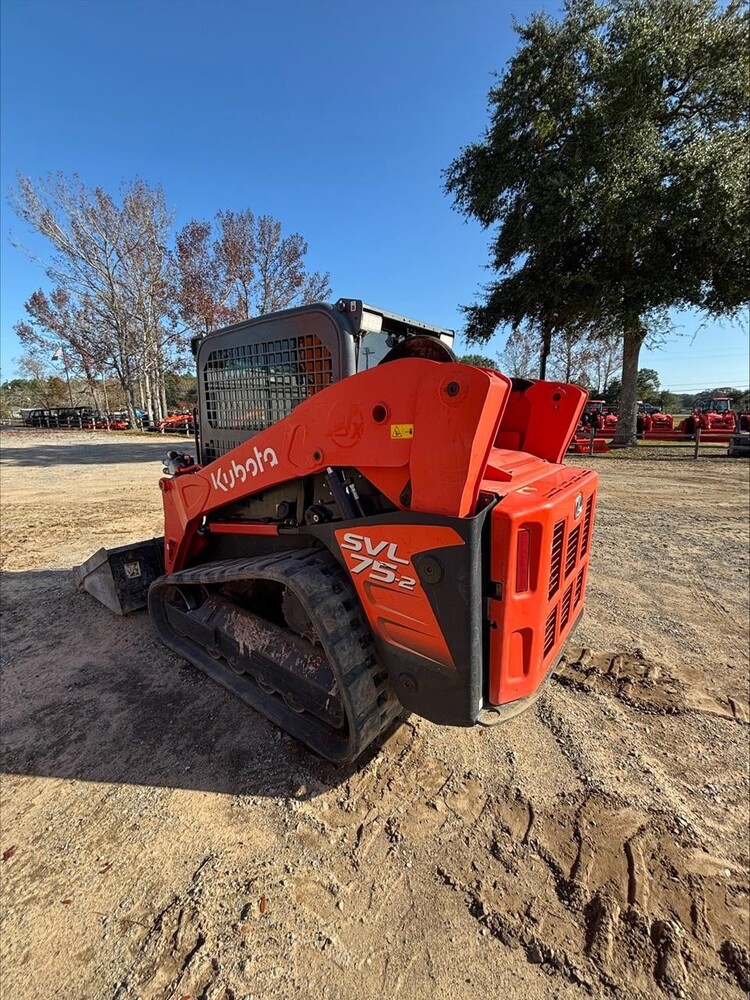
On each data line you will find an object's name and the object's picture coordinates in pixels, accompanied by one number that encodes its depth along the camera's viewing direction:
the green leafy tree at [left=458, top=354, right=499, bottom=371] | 26.06
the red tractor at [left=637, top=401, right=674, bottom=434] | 22.92
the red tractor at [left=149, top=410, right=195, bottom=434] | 30.39
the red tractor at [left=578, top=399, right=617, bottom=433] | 18.89
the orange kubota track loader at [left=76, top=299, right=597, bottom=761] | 1.90
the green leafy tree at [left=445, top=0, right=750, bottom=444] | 14.57
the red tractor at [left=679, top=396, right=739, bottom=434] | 20.95
